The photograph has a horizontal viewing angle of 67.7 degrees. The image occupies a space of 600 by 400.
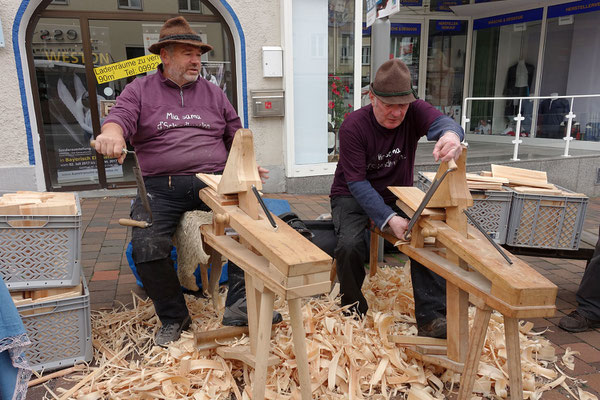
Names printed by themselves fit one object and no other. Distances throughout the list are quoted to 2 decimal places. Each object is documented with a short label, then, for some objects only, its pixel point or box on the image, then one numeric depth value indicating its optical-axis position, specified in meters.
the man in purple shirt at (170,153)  2.57
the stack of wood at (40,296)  2.23
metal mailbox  6.02
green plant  6.51
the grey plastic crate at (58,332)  2.27
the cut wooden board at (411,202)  2.18
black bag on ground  3.03
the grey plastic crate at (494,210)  3.07
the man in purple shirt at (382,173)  2.55
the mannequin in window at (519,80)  9.58
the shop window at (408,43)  9.70
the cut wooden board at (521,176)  3.20
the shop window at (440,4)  9.64
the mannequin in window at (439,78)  10.02
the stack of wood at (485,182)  3.11
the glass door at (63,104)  5.86
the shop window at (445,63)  9.94
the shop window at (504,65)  9.35
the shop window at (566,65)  8.16
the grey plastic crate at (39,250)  2.17
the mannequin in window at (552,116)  8.05
